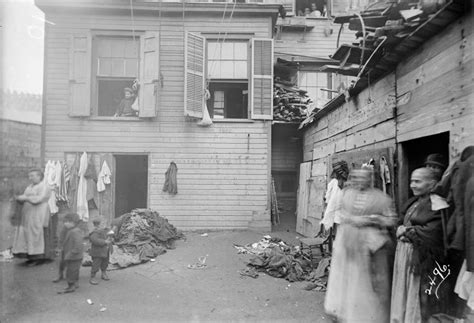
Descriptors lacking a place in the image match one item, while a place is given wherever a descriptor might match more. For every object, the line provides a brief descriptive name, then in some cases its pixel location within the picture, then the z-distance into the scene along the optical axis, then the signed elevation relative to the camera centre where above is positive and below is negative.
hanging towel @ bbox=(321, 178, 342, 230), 5.40 -0.53
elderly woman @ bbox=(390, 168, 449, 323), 2.77 -0.74
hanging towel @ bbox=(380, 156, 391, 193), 4.68 +0.04
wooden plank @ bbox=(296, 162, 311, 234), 9.30 -0.63
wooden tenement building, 9.23 +1.82
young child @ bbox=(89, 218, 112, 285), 5.26 -1.28
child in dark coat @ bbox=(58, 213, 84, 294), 4.86 -1.23
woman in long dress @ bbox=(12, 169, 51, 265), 5.80 -1.01
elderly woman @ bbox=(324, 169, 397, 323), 3.40 -0.81
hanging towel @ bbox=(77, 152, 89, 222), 8.29 -0.58
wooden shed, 3.18 +0.96
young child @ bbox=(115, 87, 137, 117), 9.45 +1.90
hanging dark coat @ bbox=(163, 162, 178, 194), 9.23 -0.25
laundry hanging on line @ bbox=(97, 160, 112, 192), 8.82 -0.14
